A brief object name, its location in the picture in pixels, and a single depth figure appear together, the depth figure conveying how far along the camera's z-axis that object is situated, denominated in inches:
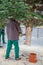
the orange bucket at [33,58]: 190.7
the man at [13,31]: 191.3
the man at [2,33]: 290.6
